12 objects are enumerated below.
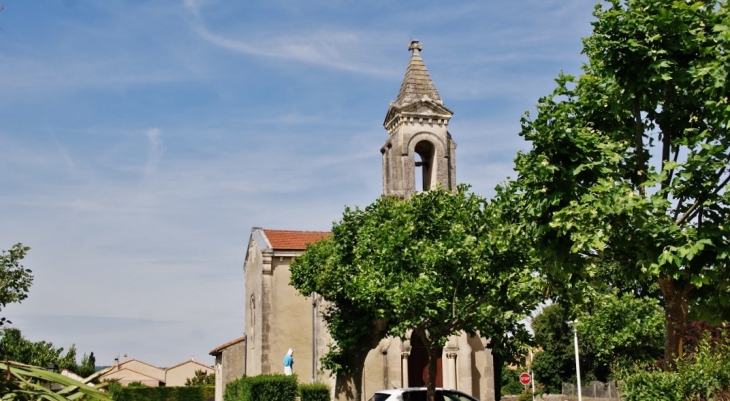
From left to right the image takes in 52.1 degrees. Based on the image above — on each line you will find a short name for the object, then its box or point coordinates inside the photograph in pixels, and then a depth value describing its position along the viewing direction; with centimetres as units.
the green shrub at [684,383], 1291
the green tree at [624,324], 3538
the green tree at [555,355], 5112
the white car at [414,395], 2283
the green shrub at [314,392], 2914
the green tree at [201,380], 6693
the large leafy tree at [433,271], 2389
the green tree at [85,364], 5130
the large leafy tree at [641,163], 1141
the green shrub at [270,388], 2850
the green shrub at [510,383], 5750
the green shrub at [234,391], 3105
